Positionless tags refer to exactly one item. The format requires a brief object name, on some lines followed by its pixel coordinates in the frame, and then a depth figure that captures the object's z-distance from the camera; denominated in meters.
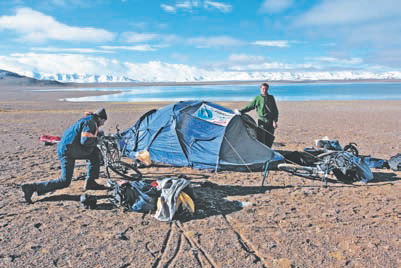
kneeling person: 6.06
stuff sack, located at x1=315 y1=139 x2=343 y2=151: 9.36
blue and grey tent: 8.50
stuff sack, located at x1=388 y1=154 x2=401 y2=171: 8.45
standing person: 8.96
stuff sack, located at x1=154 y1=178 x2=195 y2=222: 5.60
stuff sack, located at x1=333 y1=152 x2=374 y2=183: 7.55
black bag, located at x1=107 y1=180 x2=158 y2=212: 5.83
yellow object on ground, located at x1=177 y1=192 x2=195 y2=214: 5.71
